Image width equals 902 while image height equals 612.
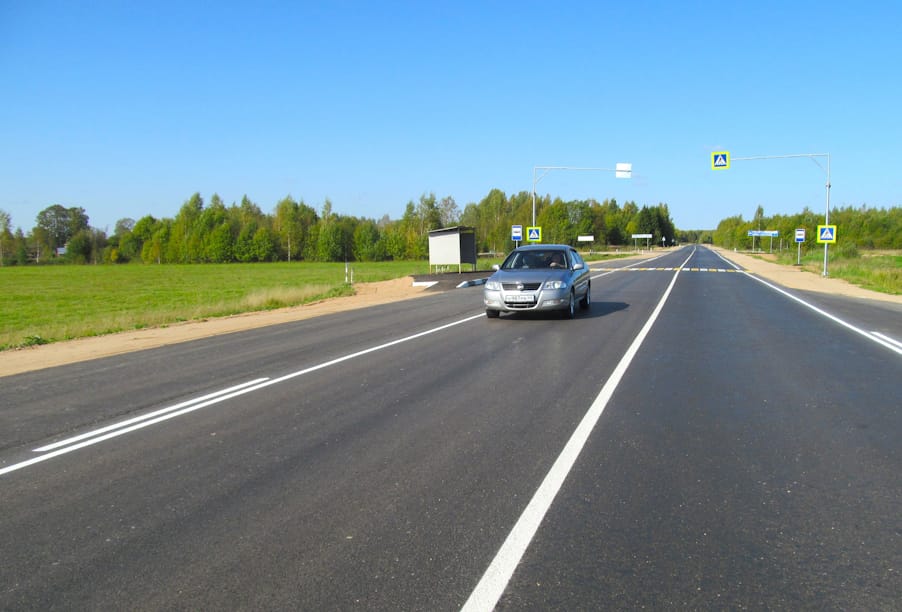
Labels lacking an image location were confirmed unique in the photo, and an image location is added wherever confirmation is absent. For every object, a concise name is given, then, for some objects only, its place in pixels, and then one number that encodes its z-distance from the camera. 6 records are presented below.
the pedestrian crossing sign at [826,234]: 32.31
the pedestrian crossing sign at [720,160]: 29.30
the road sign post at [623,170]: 34.12
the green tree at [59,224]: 143.75
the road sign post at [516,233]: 35.81
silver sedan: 13.37
